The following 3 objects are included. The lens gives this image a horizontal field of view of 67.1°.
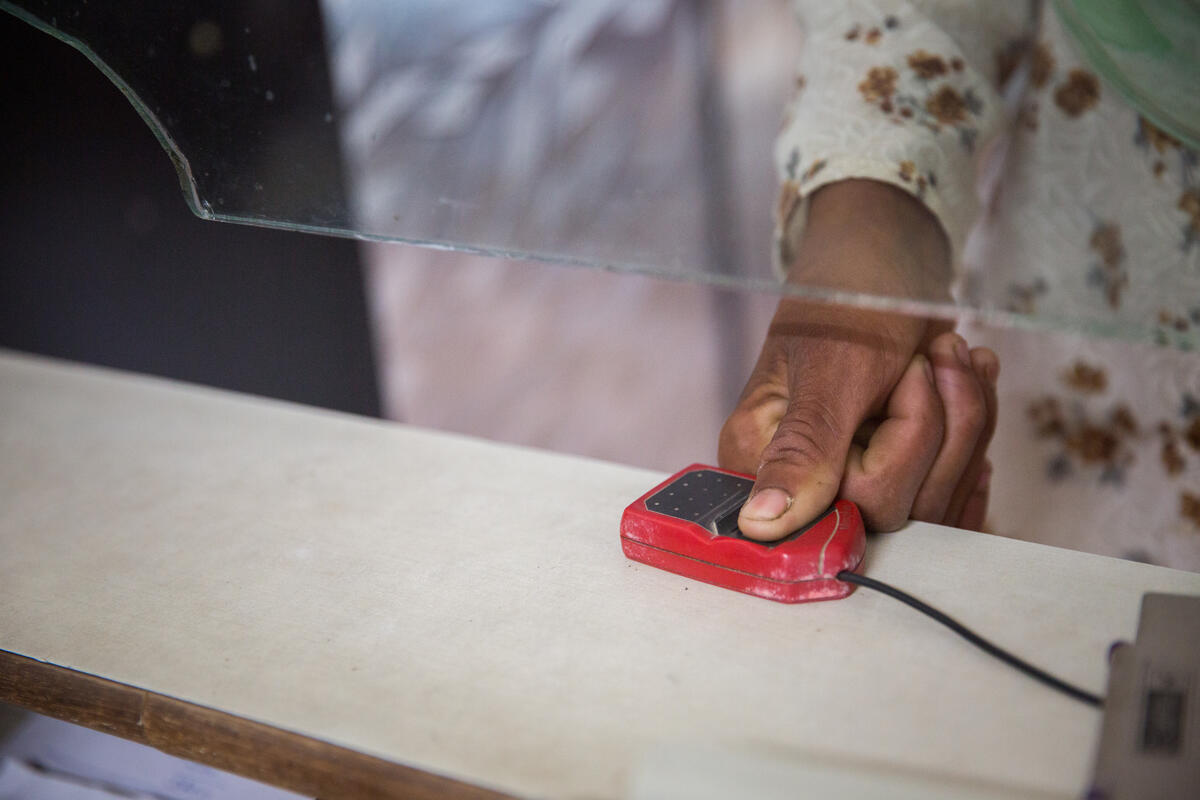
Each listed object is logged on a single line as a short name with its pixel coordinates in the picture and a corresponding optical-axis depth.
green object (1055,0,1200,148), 0.44
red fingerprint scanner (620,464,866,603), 0.53
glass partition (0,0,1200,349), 0.53
